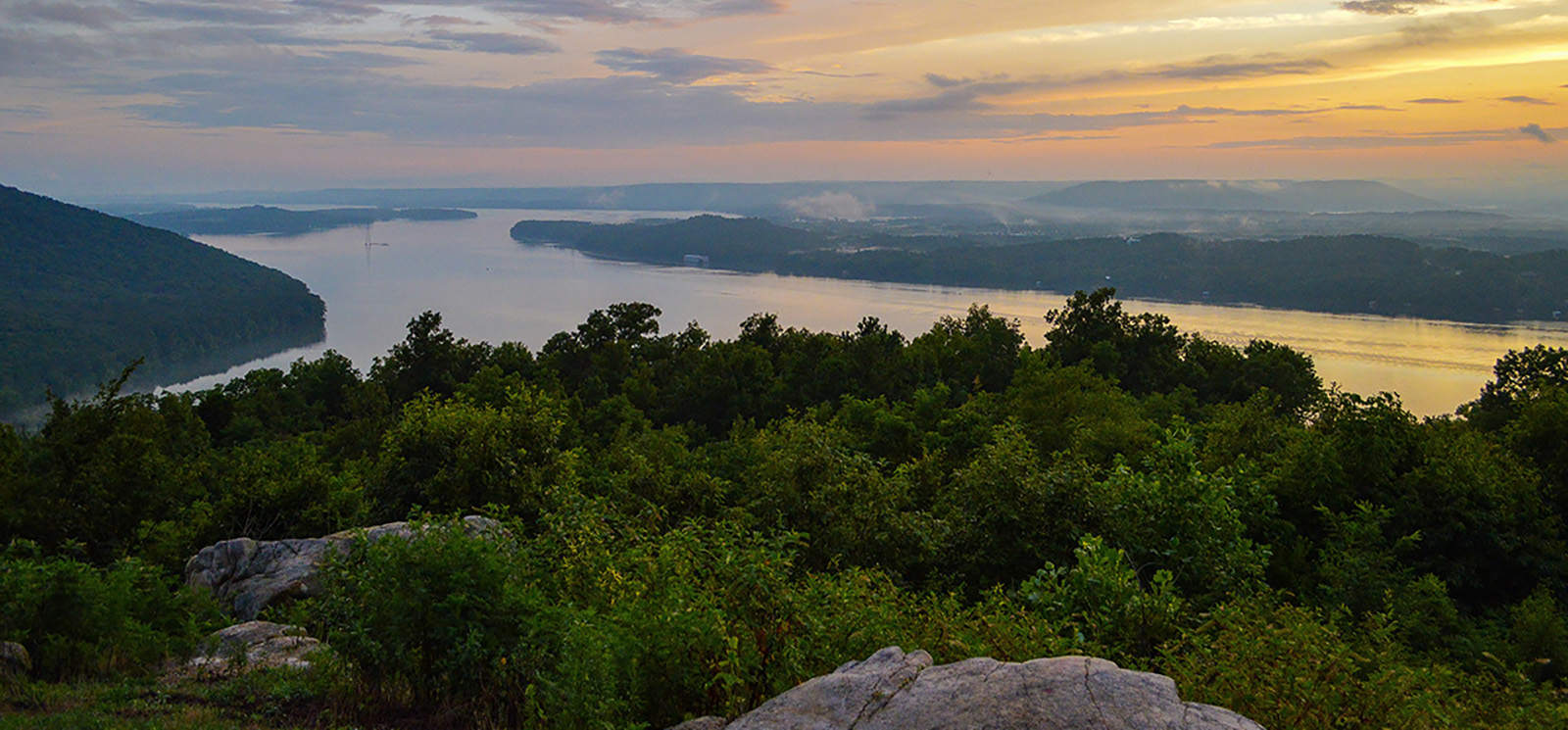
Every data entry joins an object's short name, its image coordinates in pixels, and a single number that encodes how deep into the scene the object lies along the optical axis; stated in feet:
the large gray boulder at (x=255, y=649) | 26.32
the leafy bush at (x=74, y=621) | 24.35
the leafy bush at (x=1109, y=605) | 22.40
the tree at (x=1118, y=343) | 126.93
